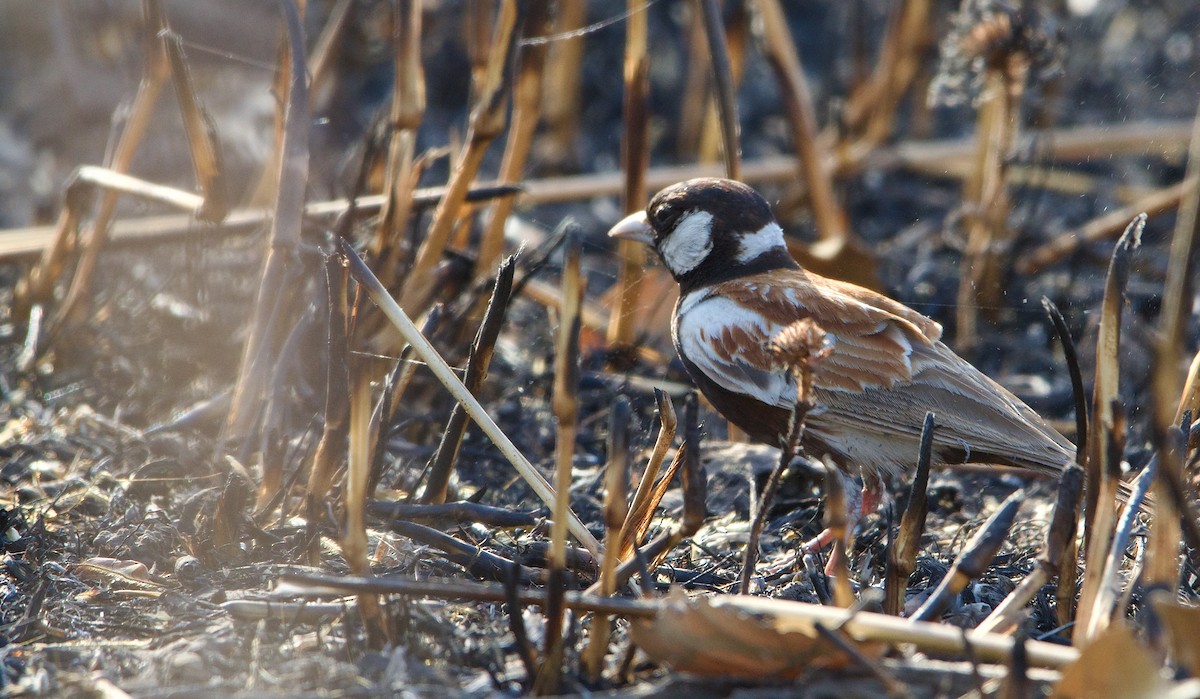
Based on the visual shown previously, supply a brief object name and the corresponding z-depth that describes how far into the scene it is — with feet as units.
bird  19.76
